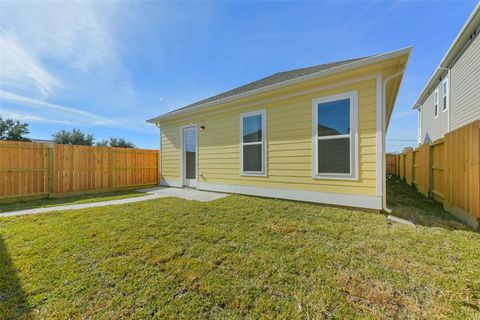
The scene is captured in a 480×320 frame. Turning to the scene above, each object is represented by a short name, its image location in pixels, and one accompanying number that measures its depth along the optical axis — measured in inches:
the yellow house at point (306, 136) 167.2
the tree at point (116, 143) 885.8
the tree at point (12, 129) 655.8
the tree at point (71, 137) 769.6
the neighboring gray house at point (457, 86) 273.7
